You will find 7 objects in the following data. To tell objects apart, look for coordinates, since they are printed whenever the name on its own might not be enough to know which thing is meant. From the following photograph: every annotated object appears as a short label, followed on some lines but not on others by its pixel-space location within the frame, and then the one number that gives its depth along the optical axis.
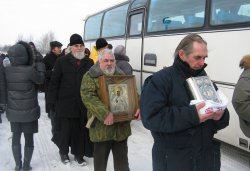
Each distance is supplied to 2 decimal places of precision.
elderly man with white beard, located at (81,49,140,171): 2.30
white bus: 3.27
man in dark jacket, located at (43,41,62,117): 4.48
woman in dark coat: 2.93
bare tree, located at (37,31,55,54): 54.67
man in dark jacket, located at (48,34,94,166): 3.09
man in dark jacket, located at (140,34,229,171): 1.52
